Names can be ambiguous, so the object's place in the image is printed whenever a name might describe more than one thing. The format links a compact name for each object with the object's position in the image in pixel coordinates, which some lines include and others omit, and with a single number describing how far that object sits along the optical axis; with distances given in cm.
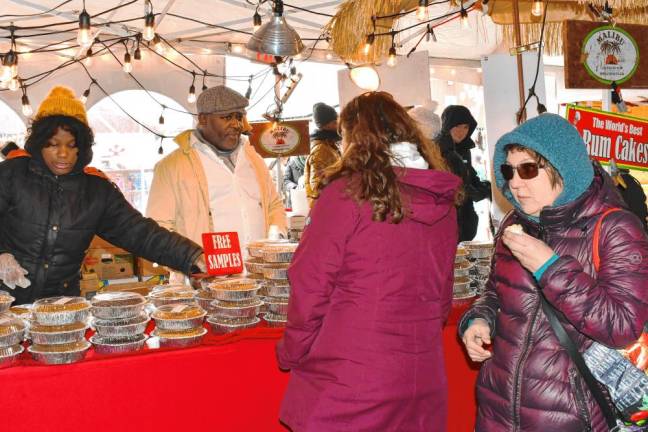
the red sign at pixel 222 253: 262
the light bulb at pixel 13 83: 721
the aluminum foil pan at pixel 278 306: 262
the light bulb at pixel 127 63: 784
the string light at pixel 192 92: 899
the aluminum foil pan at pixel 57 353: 217
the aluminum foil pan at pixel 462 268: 303
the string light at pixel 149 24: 486
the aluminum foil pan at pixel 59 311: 226
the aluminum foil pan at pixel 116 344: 229
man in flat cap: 370
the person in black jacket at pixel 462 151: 493
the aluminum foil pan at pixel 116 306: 234
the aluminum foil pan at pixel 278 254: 274
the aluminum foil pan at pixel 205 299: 265
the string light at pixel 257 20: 500
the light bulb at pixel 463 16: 510
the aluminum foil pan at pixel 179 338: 237
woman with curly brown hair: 187
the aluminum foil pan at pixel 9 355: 213
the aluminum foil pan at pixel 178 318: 238
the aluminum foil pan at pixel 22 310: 236
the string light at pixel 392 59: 558
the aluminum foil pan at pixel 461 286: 301
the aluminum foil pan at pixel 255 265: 285
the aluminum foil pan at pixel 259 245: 290
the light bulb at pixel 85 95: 873
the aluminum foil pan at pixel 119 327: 232
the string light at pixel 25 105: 770
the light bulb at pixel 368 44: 409
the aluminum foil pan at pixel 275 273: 266
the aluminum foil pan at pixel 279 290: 265
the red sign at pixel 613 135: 308
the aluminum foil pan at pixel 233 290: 259
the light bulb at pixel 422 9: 376
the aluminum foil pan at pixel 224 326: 255
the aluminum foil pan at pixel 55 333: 222
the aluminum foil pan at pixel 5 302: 226
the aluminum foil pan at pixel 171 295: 261
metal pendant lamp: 363
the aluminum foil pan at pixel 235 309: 257
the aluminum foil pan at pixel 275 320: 261
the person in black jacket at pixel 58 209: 274
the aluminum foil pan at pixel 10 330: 214
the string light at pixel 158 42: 652
